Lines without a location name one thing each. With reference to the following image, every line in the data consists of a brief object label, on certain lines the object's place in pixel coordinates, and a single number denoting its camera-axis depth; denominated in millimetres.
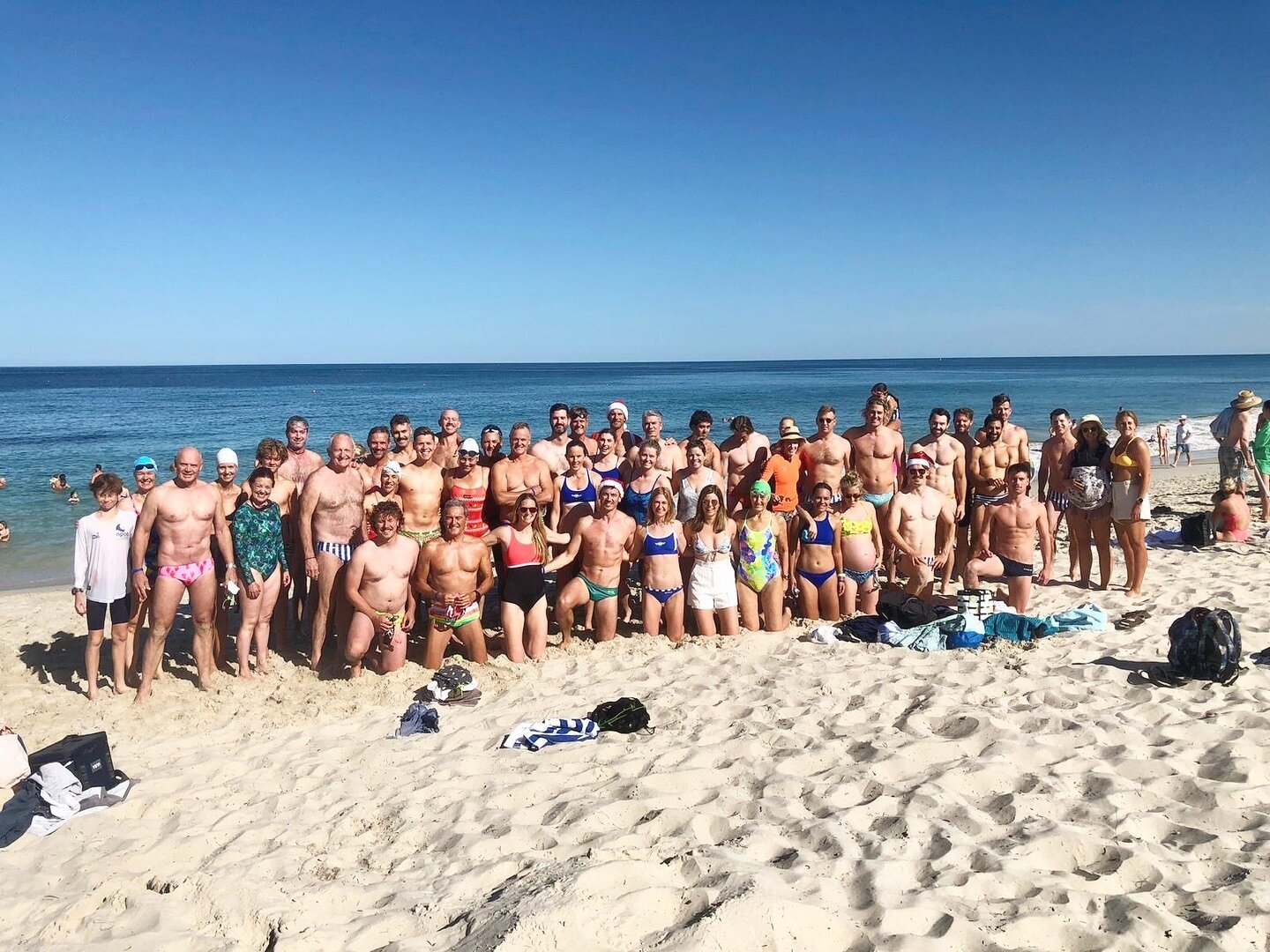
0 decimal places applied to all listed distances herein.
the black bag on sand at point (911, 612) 6410
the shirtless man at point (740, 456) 8062
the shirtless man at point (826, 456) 7766
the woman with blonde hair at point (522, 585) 6277
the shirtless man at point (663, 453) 7641
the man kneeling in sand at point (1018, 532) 6789
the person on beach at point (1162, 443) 18438
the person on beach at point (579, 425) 7887
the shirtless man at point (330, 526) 6254
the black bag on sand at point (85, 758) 4340
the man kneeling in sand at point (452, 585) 6133
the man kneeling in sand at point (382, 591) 5977
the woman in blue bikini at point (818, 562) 6750
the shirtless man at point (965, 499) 7941
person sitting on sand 8945
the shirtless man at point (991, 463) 7738
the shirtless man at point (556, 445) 8280
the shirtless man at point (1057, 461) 7672
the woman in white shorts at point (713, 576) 6598
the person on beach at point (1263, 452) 10406
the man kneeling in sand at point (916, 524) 7070
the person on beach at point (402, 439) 7359
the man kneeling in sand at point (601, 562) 6570
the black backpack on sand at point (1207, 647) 4875
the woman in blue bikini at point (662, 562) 6566
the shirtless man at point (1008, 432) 7715
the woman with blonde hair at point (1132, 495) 7102
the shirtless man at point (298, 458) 6957
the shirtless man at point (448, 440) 7848
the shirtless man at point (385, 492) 6320
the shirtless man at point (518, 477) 7191
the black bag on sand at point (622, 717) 4848
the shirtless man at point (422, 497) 6699
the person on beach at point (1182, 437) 18094
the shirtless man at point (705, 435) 7789
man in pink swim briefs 5590
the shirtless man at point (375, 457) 6754
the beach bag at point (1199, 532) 8875
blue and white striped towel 4734
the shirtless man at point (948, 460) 7812
